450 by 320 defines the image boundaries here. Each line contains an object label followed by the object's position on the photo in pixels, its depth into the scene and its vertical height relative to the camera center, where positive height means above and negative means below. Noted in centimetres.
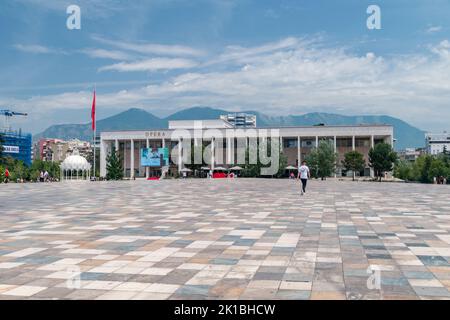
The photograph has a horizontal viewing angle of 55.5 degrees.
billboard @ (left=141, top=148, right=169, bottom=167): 10494 +184
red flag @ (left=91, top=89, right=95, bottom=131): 5828 +703
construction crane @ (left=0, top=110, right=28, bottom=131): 15349 +1904
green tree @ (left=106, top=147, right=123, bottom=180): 8306 -85
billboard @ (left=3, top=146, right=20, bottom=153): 11488 +441
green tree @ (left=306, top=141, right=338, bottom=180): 7612 +48
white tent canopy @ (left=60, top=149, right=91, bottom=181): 7931 -21
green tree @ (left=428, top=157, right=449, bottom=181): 6306 -102
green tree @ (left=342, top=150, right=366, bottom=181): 8188 +48
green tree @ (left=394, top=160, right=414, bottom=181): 7738 -161
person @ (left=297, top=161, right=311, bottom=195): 2340 -51
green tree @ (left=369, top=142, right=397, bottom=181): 7588 +113
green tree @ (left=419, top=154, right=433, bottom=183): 6764 -94
